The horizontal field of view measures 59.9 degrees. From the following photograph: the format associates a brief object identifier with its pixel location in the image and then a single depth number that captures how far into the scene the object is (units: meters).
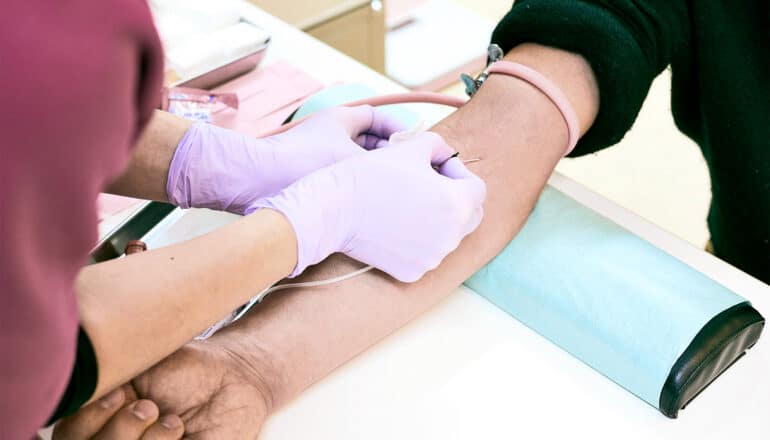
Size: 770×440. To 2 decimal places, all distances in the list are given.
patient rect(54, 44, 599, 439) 0.61
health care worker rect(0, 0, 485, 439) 0.30
